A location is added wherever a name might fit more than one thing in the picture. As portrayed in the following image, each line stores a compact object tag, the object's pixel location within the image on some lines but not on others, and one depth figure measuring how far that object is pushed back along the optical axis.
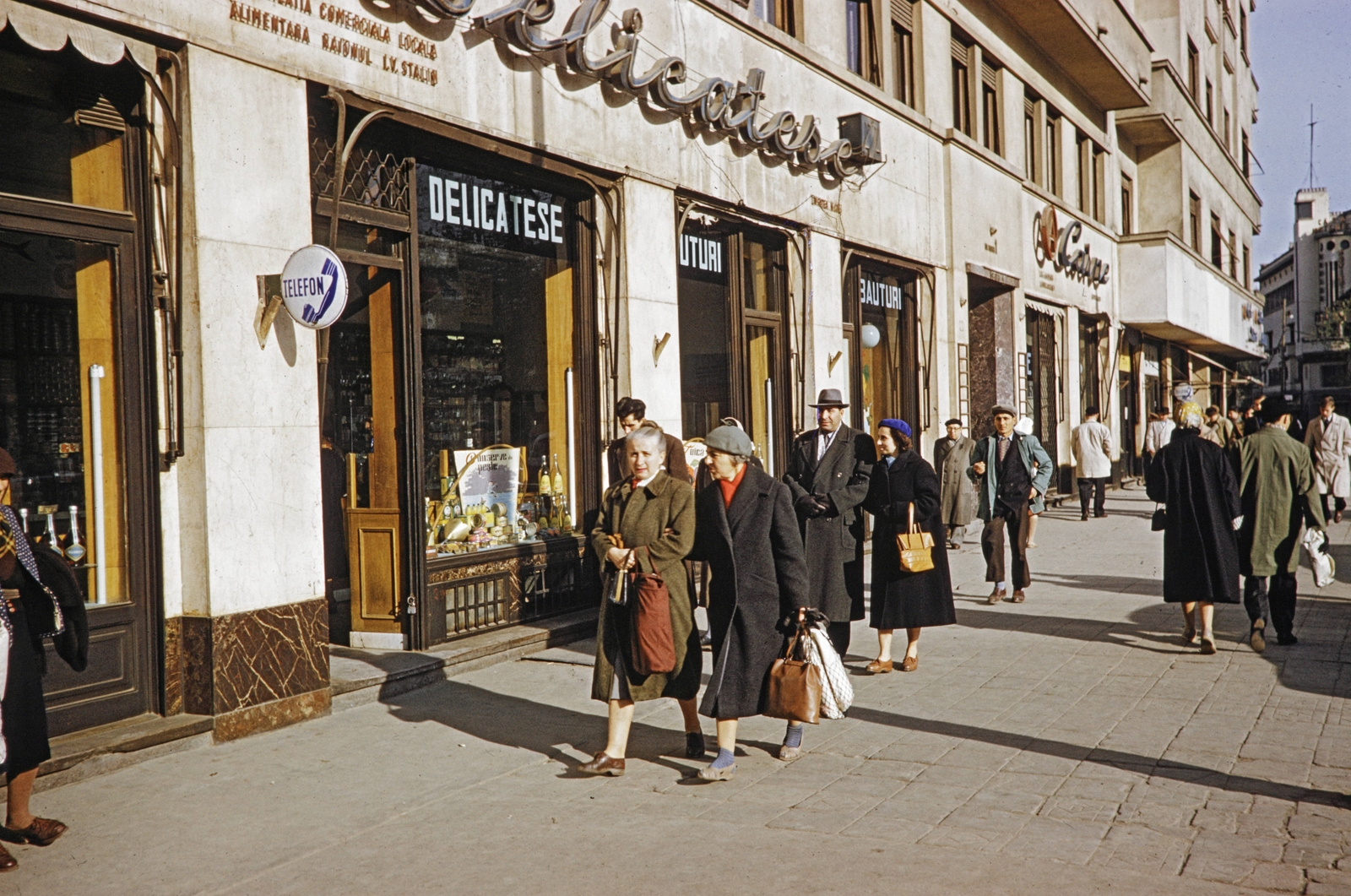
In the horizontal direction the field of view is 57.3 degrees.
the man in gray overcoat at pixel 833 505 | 7.55
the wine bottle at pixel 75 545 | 6.67
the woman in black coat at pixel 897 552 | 8.51
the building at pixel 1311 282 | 91.69
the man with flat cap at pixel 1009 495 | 11.68
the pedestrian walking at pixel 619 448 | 8.48
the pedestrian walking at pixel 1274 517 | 9.12
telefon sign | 6.93
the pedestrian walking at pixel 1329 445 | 17.03
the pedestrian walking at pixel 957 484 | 14.24
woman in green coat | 5.90
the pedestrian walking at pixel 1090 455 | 20.06
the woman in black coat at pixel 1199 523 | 8.94
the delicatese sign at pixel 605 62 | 7.67
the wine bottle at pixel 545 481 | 10.44
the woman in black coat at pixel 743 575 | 5.96
